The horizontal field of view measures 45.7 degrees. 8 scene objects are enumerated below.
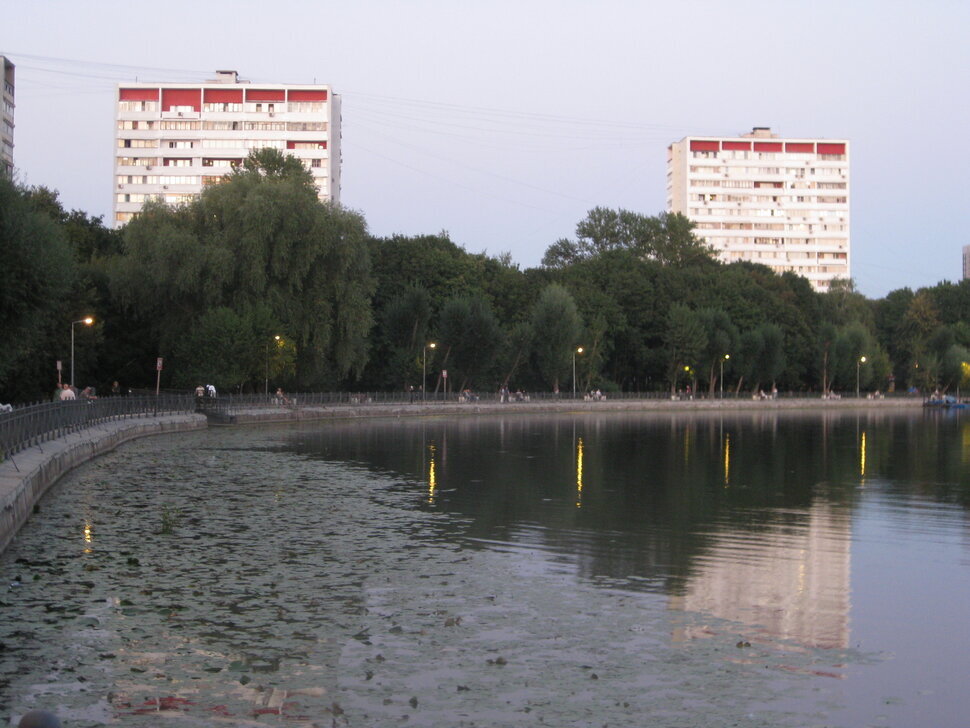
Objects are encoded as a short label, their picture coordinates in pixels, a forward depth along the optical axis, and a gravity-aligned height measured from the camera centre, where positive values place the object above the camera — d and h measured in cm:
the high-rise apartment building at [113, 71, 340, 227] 14688 +3230
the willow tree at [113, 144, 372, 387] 6938 +712
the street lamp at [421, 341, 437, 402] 9147 +168
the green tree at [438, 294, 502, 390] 9562 +421
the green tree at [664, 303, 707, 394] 11700 +492
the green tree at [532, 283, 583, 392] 10444 +492
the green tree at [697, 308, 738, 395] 11906 +507
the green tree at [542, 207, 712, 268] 15675 +2041
